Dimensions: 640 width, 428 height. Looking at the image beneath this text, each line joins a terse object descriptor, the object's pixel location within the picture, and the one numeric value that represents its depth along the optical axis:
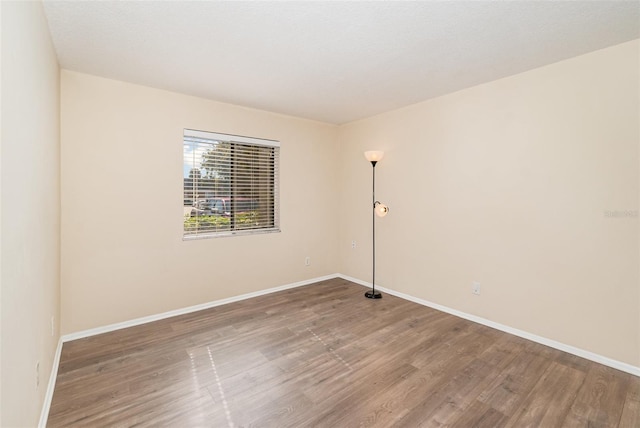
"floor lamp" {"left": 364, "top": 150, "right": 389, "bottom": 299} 3.87
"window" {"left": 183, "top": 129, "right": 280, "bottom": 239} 3.47
